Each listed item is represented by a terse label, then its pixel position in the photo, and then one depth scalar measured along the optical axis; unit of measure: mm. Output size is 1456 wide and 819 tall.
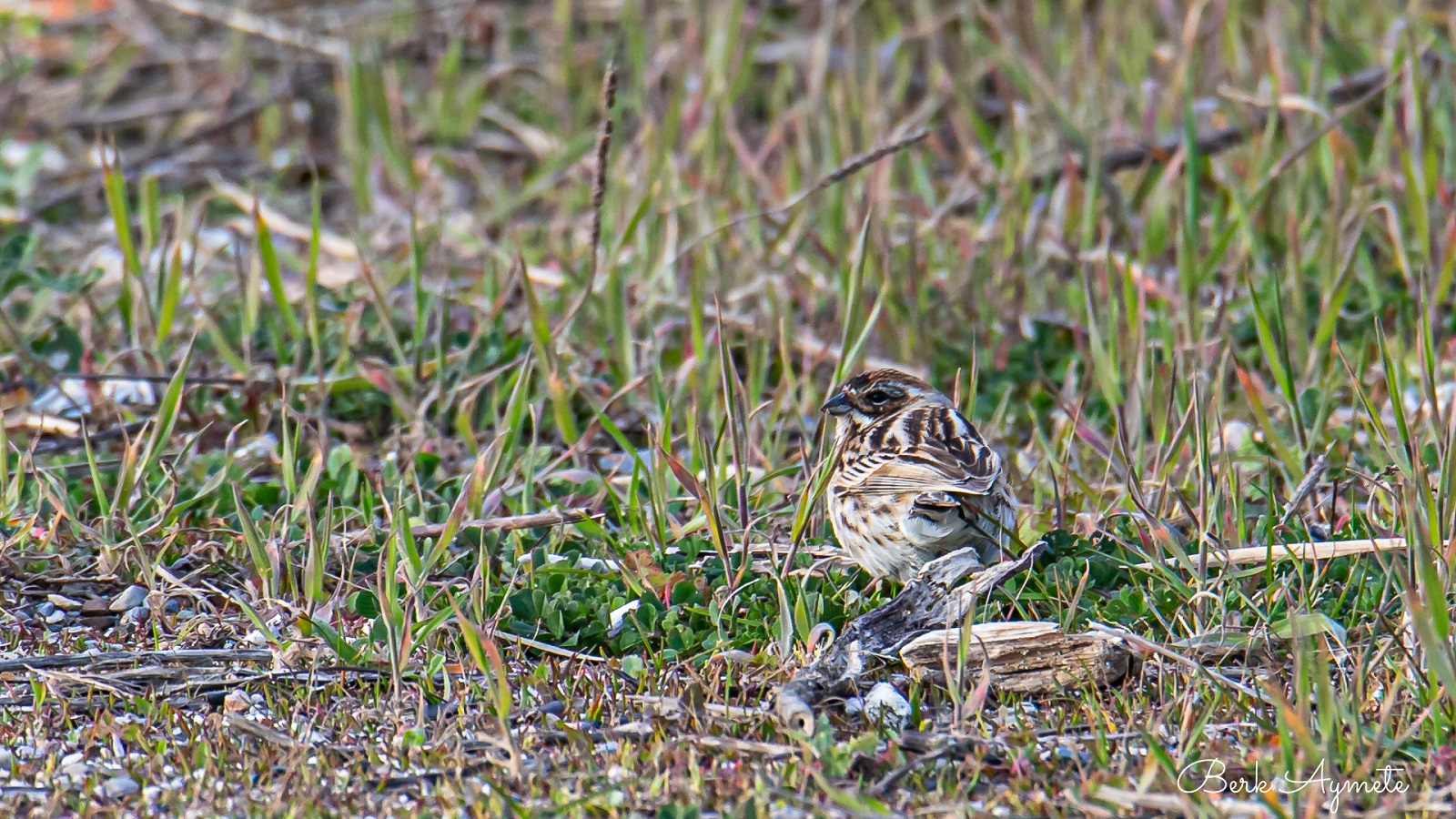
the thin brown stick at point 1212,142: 12937
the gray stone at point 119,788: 6004
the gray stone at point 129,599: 7699
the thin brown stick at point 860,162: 8687
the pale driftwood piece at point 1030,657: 6785
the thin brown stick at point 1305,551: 7418
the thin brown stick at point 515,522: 8094
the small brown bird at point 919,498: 7652
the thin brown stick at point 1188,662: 6449
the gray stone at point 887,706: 6582
